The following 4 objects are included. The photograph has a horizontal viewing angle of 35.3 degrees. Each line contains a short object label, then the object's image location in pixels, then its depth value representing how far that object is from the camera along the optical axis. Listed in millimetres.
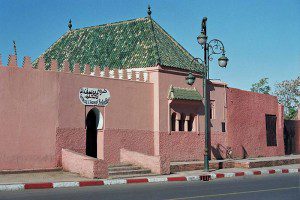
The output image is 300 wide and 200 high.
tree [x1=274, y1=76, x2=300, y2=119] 61312
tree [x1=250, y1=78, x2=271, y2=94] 58969
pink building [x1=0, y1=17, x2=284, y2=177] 16938
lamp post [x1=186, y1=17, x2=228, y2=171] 19734
